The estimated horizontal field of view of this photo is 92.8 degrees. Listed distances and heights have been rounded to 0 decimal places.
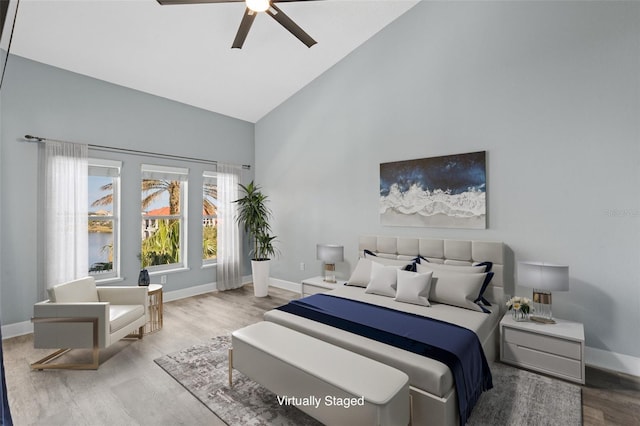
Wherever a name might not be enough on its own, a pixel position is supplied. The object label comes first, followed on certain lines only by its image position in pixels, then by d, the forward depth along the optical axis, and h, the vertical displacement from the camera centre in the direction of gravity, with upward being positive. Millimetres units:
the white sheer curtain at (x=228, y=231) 5660 -219
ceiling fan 2566 +1836
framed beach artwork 3596 +317
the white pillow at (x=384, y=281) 3466 -742
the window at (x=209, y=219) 5652 +8
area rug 2232 -1471
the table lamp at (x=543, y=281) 2832 -628
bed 2002 -943
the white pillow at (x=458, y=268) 3332 -581
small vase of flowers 3029 -918
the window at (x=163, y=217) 4941 +51
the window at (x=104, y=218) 4371 +41
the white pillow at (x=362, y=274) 3863 -734
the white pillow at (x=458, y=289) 3102 -757
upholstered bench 1769 -1034
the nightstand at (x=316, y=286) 4374 -989
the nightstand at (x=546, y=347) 2652 -1210
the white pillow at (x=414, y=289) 3176 -763
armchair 2891 -1004
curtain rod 3736 +1040
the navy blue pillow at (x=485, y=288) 3248 -774
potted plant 5293 -245
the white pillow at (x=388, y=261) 3790 -564
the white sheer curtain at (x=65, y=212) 3811 +122
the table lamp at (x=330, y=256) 4594 -577
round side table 3826 -1144
